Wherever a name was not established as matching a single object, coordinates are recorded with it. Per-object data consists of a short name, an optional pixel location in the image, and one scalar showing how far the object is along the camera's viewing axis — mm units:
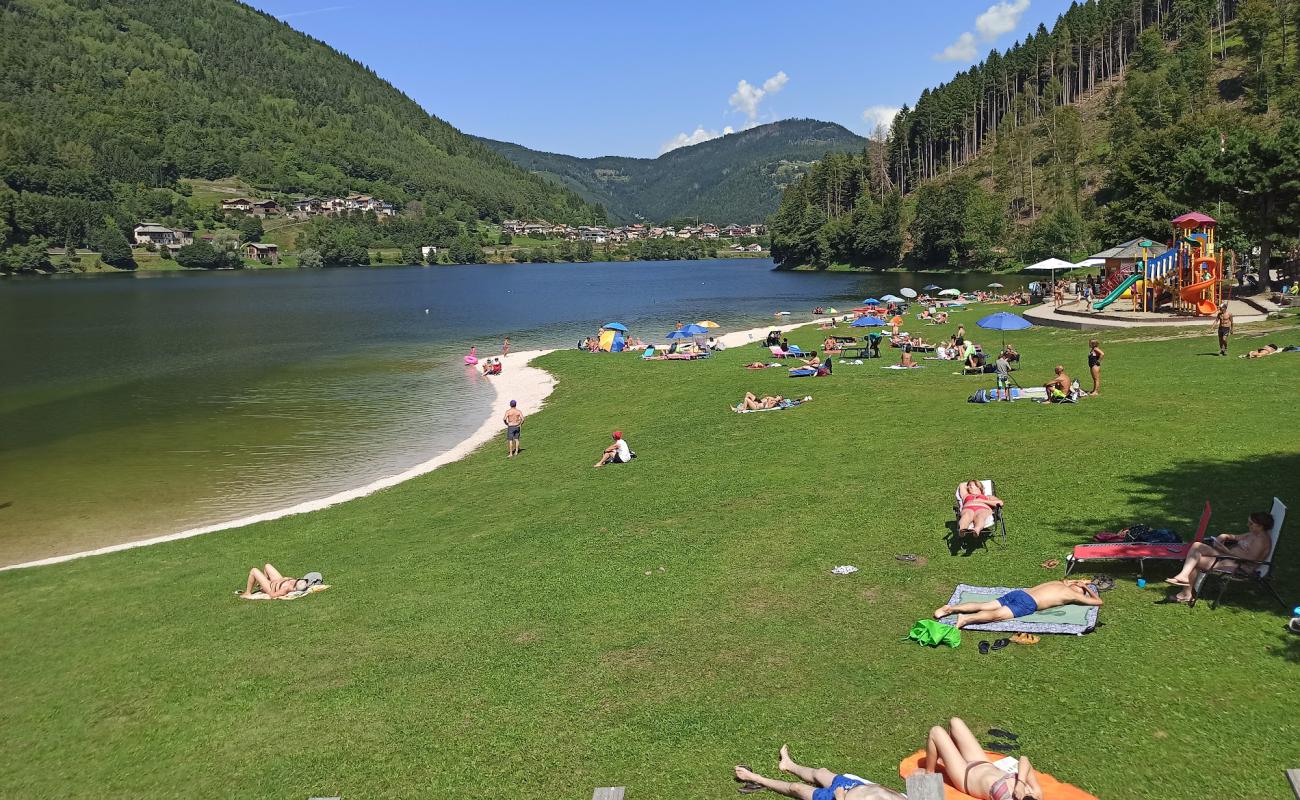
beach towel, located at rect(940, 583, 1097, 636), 9180
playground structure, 33625
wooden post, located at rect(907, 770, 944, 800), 5117
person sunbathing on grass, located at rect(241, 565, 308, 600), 14133
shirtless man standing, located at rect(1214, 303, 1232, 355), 24656
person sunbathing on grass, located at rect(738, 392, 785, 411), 25484
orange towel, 6379
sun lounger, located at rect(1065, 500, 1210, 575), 10344
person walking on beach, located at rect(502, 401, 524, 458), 24453
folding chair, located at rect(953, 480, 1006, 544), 12266
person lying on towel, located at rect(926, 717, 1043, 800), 6312
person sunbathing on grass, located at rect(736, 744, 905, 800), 6469
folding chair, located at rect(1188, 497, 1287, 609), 9195
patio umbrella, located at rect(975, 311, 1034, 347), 32947
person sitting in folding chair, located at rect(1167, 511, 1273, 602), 9422
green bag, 9227
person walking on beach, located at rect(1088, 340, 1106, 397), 21297
